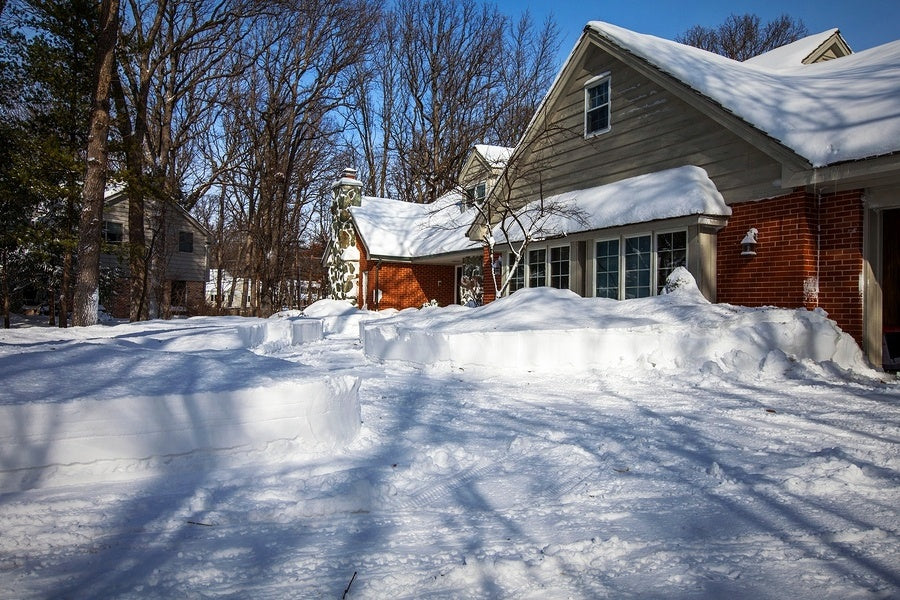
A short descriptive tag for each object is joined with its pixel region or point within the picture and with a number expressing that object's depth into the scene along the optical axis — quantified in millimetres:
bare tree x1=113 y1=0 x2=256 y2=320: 14938
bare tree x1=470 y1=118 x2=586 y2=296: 11859
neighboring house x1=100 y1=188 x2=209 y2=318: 24673
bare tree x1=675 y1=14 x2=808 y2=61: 32344
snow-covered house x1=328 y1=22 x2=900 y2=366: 7832
